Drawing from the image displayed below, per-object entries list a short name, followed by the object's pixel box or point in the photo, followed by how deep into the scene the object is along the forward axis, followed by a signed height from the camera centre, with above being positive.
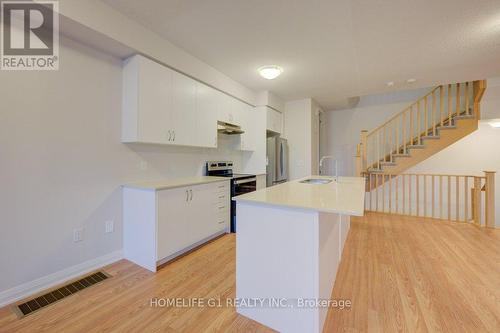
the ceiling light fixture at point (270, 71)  3.08 +1.36
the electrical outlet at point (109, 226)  2.39 -0.67
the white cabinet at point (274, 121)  4.47 +0.99
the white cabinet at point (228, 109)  3.59 +0.99
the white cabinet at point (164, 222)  2.25 -0.64
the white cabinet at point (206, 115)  3.16 +0.77
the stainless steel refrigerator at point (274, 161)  4.48 +0.11
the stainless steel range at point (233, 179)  3.42 -0.22
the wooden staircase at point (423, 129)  4.41 +0.86
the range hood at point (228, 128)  3.69 +0.66
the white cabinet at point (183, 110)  2.79 +0.75
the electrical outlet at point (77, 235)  2.14 -0.69
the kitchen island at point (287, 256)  1.35 -0.61
